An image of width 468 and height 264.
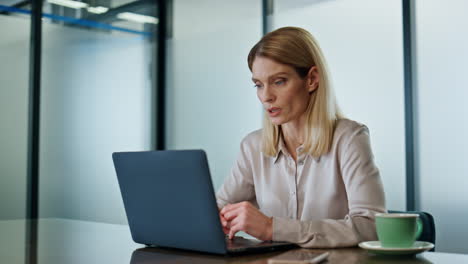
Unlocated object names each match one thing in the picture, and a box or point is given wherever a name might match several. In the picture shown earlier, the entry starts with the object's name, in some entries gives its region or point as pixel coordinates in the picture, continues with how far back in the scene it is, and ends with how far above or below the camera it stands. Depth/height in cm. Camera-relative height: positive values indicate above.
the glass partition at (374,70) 377 +51
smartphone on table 97 -21
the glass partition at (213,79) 470 +58
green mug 117 -16
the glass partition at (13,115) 439 +24
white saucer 116 -20
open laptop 121 -12
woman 166 +0
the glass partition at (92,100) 468 +40
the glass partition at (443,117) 347 +19
